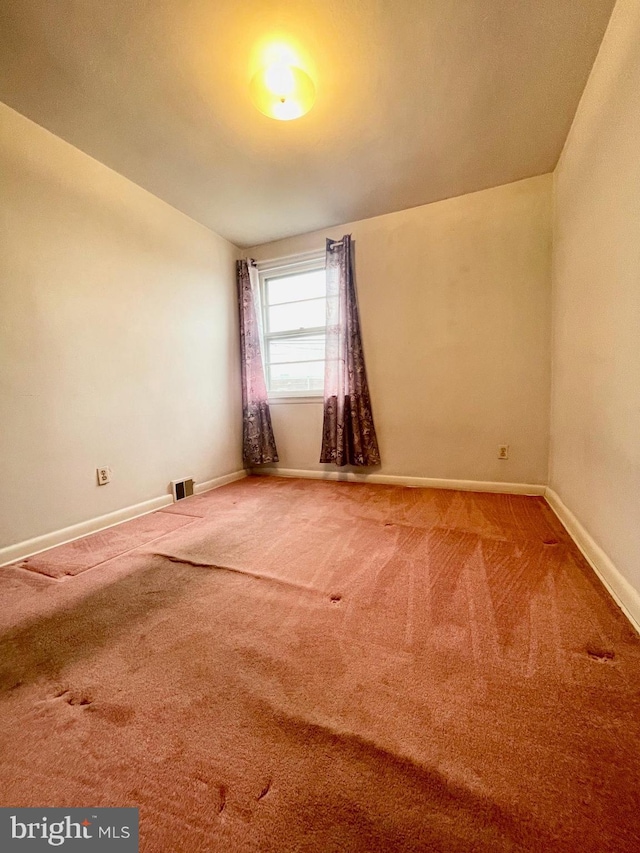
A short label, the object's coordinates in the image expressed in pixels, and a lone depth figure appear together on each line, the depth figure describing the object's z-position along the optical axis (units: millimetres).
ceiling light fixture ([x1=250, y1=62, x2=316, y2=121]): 1459
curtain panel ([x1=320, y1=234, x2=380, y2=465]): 2816
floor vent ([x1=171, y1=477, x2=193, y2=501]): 2570
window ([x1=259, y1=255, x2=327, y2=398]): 3135
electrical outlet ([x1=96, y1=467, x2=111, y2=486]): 2053
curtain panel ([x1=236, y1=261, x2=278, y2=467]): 3146
